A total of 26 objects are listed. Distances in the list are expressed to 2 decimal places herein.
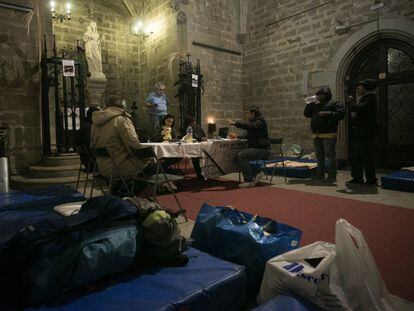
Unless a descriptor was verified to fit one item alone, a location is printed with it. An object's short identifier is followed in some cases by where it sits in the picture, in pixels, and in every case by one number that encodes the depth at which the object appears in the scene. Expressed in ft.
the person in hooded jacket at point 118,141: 11.27
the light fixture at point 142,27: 29.76
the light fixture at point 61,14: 27.63
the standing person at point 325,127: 16.40
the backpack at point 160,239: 5.34
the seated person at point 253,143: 15.95
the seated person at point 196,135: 18.56
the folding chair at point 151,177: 10.28
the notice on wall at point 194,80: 24.86
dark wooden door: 20.27
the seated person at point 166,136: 17.32
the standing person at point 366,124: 15.07
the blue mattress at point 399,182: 14.19
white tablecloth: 14.53
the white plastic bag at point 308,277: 4.65
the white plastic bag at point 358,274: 4.67
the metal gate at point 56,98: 18.33
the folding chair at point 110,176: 10.97
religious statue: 29.17
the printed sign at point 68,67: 17.83
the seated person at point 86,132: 14.89
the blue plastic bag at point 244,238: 5.98
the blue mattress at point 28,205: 7.44
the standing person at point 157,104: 23.91
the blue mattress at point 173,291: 4.36
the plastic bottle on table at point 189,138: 15.84
